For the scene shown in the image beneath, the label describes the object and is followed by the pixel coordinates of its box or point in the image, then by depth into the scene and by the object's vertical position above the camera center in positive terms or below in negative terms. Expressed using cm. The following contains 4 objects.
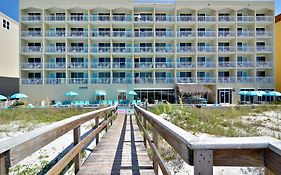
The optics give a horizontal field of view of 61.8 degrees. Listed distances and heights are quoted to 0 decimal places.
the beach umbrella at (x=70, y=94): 3189 -142
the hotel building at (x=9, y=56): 3659 +469
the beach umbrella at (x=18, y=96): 2998 -159
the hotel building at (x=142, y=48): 3497 +540
